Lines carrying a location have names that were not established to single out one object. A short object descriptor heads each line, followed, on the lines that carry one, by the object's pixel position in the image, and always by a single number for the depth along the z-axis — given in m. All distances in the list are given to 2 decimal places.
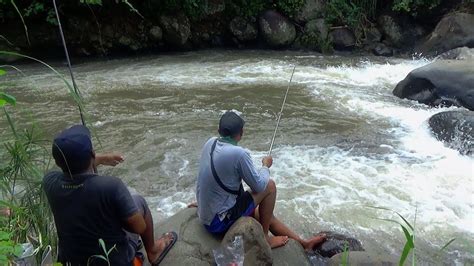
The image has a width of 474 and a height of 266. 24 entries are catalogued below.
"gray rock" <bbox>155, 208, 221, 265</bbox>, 3.49
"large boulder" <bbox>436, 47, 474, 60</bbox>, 10.62
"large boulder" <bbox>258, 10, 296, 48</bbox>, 13.76
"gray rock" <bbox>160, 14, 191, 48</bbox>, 13.41
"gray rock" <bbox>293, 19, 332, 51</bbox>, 13.77
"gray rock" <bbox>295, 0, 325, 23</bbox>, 14.09
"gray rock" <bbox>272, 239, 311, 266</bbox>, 3.68
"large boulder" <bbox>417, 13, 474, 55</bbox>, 12.20
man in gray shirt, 3.45
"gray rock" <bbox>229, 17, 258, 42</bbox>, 13.91
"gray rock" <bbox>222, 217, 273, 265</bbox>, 3.35
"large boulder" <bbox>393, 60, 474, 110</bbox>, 8.20
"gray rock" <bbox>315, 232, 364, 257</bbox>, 4.20
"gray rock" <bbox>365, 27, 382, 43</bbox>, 13.85
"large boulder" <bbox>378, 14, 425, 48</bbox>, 13.62
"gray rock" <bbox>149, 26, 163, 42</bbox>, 13.44
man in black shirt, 2.62
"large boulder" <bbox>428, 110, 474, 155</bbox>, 6.61
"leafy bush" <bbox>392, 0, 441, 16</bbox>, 13.44
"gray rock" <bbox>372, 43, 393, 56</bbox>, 13.38
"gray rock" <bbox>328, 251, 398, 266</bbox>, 3.65
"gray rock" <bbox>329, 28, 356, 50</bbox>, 13.83
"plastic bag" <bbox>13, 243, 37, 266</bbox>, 2.30
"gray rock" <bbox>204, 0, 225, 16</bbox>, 13.72
